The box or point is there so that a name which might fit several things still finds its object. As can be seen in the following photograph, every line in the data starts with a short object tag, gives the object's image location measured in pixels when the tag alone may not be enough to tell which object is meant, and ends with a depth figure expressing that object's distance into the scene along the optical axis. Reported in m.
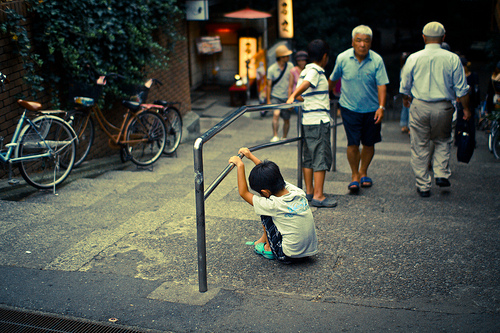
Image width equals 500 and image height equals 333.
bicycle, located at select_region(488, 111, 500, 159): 8.50
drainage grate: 3.04
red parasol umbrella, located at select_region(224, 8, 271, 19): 15.04
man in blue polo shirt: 5.66
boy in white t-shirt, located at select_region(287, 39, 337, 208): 5.19
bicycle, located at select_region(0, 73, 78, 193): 5.42
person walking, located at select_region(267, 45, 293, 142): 9.53
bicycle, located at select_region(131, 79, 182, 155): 7.88
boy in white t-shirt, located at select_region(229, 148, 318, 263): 3.74
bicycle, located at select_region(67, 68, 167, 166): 6.91
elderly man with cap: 5.46
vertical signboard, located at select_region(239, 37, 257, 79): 16.33
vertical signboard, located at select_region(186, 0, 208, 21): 11.73
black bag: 6.02
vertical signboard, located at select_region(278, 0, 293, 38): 16.14
